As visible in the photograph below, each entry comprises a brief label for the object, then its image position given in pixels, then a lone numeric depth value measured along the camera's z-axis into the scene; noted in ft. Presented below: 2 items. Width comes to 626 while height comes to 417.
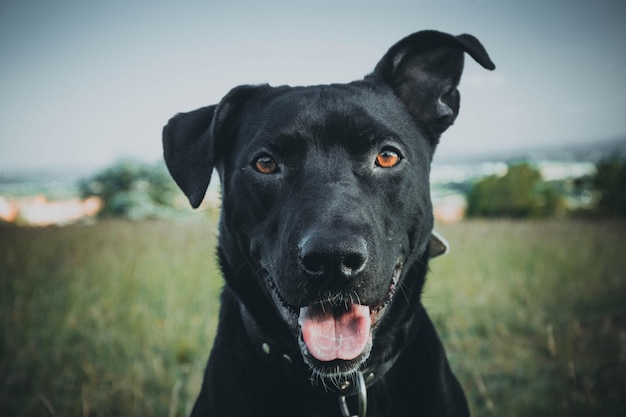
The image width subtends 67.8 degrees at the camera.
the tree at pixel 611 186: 47.24
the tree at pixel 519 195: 55.36
